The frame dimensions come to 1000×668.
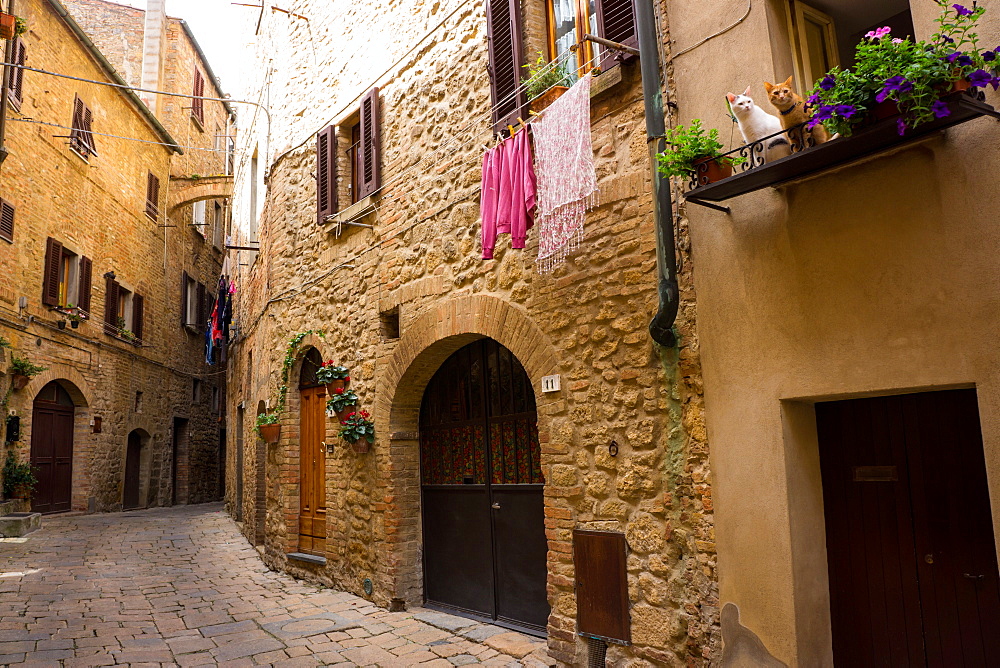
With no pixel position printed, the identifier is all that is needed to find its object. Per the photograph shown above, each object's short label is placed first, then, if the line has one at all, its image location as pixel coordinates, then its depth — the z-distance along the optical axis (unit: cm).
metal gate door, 568
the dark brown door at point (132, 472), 1634
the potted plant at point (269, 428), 877
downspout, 415
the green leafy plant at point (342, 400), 725
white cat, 354
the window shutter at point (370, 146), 718
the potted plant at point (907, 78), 283
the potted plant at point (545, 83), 495
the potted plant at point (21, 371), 1120
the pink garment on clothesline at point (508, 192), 499
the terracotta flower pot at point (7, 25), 840
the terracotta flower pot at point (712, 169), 374
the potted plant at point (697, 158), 375
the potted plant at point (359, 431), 686
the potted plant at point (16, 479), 1127
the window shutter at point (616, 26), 457
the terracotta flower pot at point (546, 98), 492
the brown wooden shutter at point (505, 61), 538
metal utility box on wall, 443
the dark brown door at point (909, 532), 327
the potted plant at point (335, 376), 747
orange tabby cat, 341
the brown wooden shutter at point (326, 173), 789
